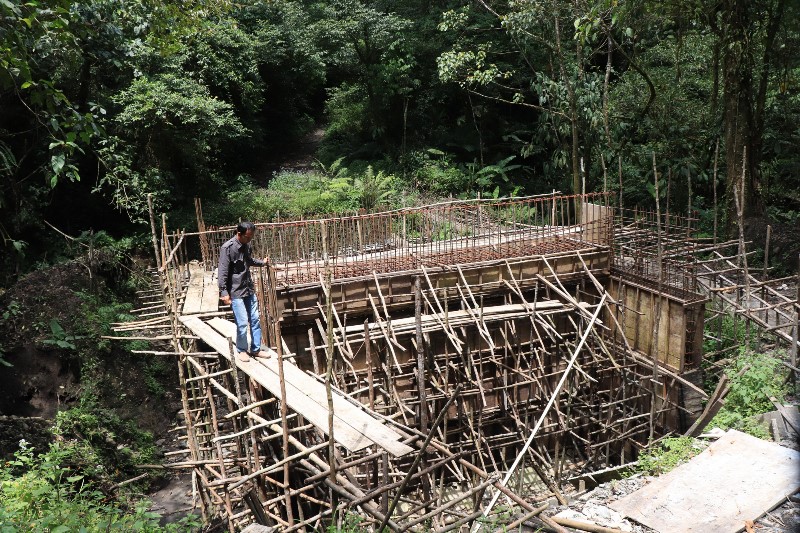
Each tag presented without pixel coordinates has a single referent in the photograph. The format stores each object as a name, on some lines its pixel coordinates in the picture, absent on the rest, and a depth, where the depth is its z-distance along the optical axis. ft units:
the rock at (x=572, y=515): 22.38
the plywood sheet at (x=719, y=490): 21.50
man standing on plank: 26.76
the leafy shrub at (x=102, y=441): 36.91
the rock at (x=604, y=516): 21.91
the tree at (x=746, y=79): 49.80
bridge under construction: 36.55
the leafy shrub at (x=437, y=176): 76.02
